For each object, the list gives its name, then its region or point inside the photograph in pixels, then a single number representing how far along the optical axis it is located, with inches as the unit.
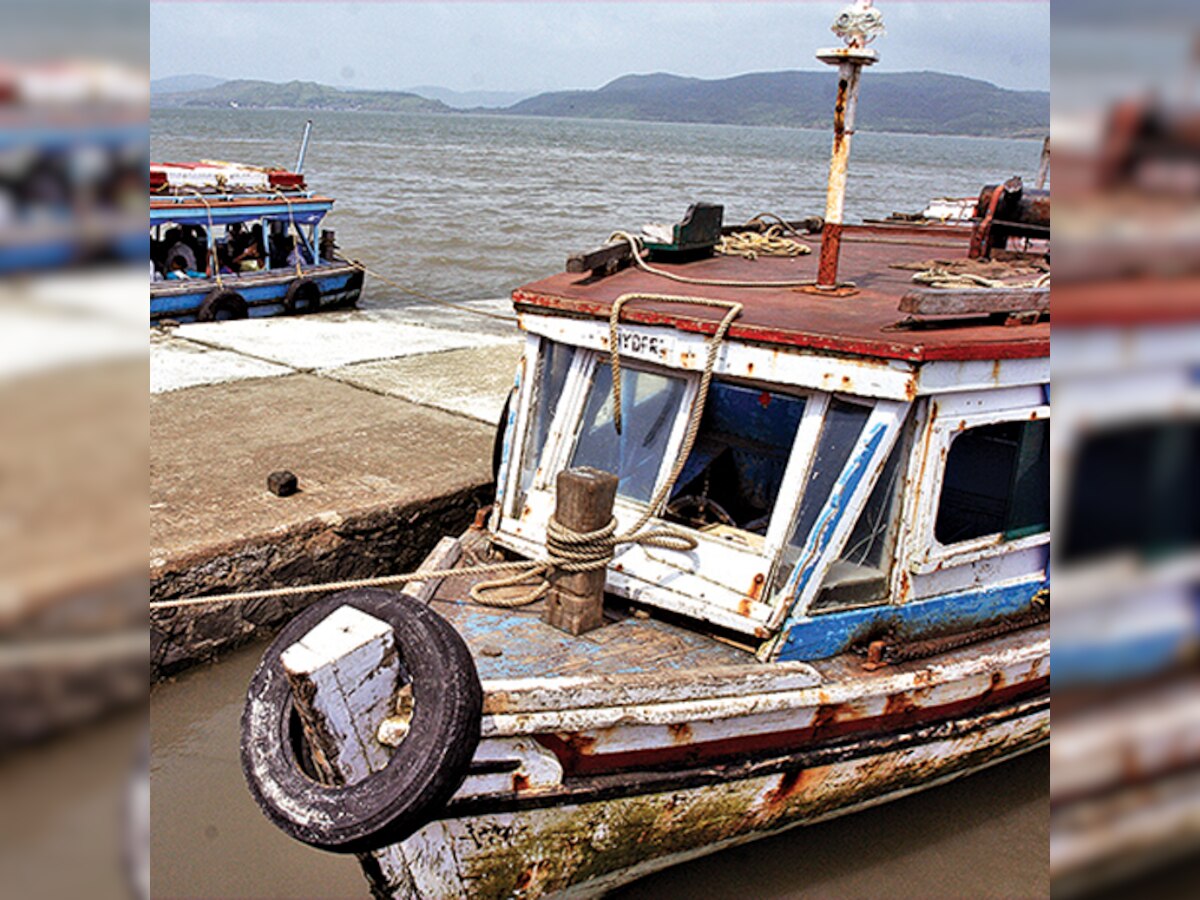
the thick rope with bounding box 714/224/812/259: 249.0
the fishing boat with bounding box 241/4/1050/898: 134.7
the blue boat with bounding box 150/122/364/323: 518.3
